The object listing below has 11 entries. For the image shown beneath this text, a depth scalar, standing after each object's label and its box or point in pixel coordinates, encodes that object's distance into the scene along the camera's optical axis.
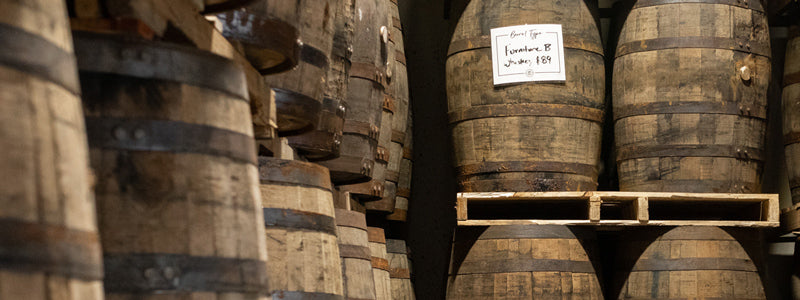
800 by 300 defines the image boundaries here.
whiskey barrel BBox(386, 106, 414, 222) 6.71
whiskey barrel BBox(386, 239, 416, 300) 6.14
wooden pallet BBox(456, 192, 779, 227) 5.31
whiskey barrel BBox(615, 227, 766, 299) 5.31
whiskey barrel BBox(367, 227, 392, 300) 4.45
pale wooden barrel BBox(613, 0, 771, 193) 5.56
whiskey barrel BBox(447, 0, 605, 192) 5.66
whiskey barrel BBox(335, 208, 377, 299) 3.46
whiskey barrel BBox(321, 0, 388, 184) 3.97
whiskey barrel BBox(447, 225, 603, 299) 5.32
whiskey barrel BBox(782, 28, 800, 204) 6.07
